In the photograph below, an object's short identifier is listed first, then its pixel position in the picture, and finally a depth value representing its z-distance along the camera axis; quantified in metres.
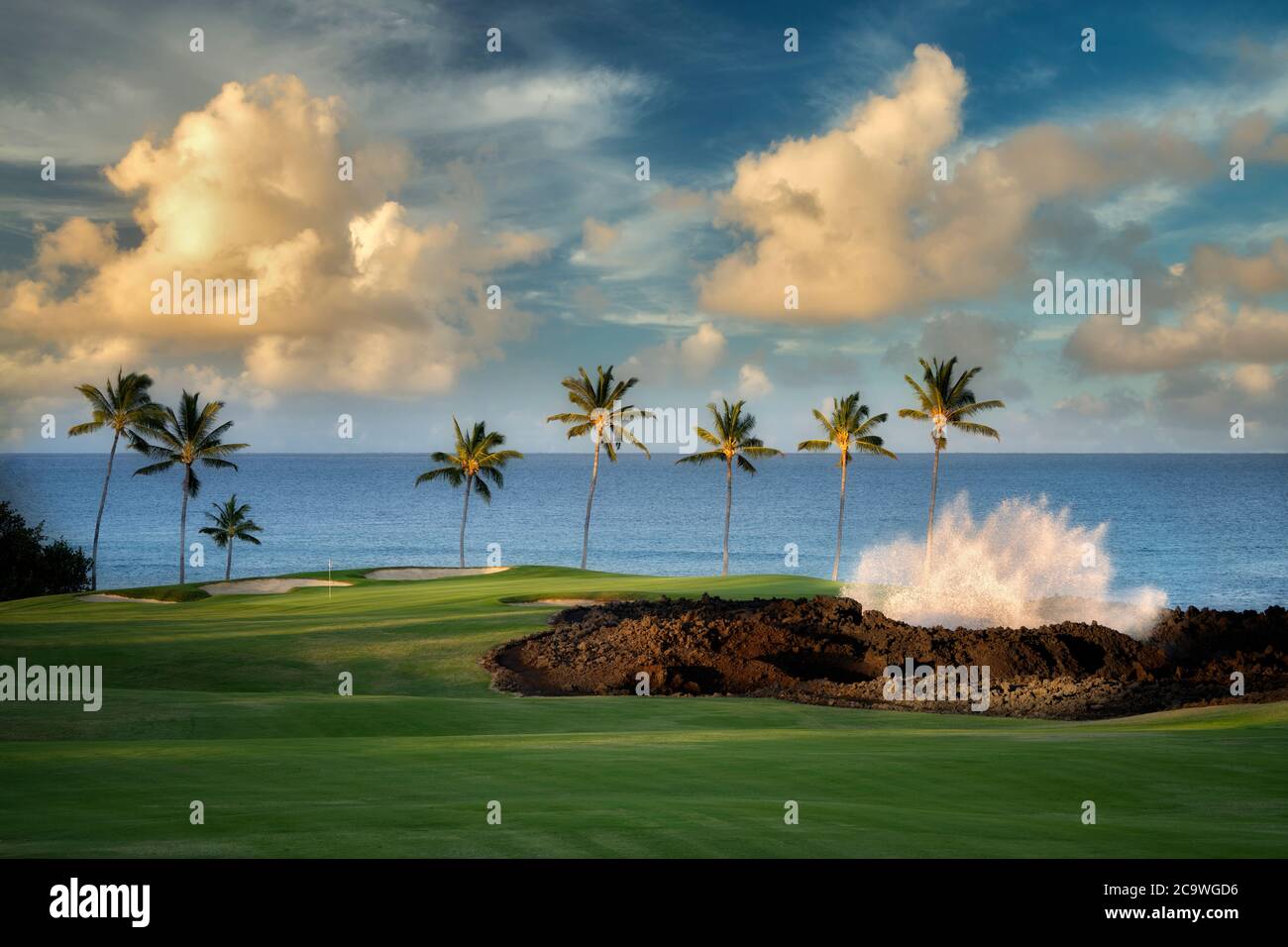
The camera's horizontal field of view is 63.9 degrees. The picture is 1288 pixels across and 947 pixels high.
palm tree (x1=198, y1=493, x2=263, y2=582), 87.31
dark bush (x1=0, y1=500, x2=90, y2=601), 64.94
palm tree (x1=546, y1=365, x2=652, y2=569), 71.38
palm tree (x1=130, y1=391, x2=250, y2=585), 70.69
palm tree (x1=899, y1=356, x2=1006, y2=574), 68.50
